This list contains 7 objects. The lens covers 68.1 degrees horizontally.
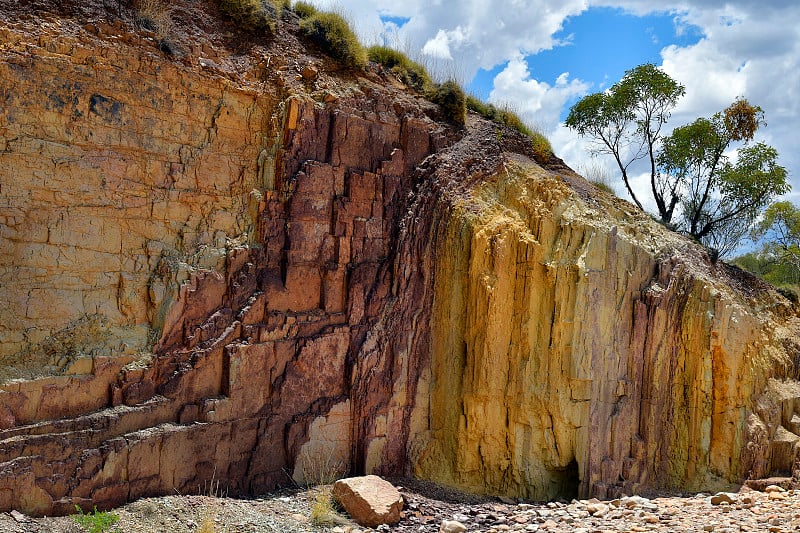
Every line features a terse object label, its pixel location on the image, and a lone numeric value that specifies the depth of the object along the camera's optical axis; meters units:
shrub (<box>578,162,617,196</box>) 13.80
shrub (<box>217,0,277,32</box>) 9.70
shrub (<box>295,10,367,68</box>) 10.59
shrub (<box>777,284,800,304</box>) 13.69
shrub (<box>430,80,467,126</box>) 11.66
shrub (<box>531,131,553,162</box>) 12.40
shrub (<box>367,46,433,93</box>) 11.77
